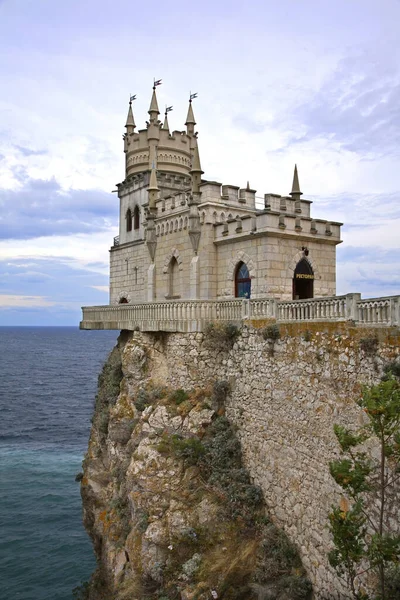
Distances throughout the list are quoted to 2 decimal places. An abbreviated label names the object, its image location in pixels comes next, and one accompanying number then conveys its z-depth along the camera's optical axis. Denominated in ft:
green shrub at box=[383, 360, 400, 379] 34.53
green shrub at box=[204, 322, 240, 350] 57.04
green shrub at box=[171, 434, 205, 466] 55.88
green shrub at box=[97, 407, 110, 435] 81.25
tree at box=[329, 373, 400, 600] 27.94
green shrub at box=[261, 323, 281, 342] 49.78
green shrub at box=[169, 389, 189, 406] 62.39
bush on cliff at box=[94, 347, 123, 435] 79.41
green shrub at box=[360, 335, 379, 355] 36.94
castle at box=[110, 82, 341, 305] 64.80
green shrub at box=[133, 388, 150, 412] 66.39
